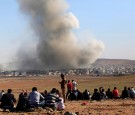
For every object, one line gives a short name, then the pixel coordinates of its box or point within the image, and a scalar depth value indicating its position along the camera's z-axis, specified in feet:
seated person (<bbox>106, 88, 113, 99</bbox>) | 88.80
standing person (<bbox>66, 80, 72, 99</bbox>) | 85.61
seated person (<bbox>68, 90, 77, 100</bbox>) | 84.63
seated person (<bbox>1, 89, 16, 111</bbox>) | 60.63
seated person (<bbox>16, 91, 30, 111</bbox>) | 59.21
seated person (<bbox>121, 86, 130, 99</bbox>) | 87.69
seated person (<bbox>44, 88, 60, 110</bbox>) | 58.15
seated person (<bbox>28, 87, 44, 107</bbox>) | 58.18
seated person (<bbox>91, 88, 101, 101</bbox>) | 81.62
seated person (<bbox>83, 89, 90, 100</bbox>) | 83.82
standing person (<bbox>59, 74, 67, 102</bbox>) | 76.72
